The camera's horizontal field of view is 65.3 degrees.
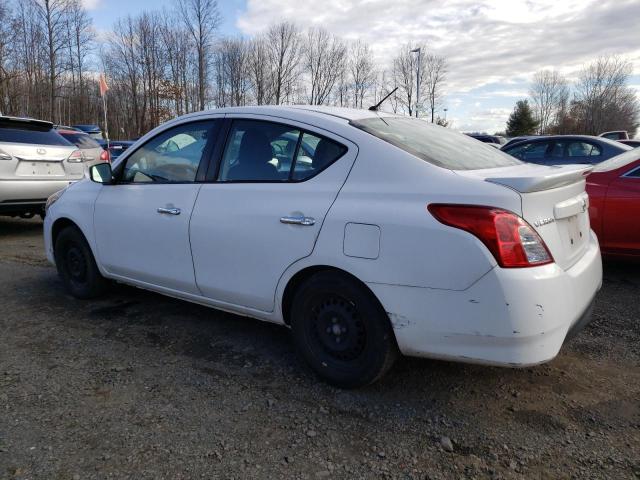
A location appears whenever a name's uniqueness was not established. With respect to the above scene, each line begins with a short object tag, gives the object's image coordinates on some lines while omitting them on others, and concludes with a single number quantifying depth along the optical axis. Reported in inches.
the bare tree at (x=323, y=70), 1888.5
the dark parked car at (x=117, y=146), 603.3
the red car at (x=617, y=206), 184.4
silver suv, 264.1
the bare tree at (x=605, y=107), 2162.5
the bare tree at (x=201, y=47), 1517.0
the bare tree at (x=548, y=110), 2603.3
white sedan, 88.5
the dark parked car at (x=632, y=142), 579.3
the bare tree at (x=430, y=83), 2032.5
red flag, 510.2
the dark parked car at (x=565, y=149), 363.9
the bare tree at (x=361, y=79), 1989.4
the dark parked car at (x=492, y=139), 965.6
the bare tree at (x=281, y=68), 1792.6
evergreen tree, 2298.2
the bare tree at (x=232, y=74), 1798.7
